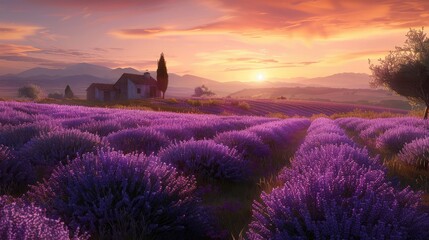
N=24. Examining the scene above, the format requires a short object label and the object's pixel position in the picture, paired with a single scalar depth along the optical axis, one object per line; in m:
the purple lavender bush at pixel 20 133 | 6.20
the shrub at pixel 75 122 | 9.08
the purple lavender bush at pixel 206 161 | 5.02
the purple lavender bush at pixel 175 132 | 8.10
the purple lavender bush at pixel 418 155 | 6.14
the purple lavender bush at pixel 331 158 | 4.04
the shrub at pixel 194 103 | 38.12
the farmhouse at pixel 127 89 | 62.12
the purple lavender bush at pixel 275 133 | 9.23
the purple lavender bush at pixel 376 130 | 11.73
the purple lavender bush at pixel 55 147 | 5.11
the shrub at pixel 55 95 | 89.84
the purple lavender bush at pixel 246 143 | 6.96
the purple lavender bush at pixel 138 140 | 6.53
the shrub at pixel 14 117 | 8.94
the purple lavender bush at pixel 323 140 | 6.35
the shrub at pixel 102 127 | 8.30
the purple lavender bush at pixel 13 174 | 4.11
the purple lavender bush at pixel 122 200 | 2.79
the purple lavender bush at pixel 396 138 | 8.77
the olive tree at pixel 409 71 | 23.08
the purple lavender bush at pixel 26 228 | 1.70
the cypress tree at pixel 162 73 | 60.38
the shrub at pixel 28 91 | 88.69
